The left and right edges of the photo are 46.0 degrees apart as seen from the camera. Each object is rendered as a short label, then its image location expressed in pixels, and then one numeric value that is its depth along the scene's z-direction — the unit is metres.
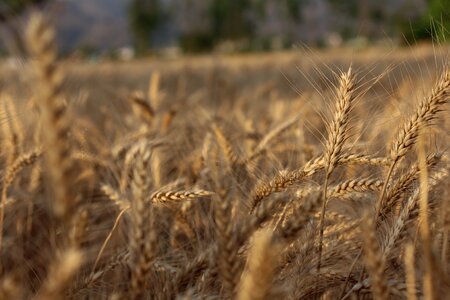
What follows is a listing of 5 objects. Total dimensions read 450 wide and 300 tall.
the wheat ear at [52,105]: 0.53
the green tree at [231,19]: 45.88
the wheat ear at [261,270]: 0.56
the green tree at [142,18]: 51.50
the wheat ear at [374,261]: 0.71
